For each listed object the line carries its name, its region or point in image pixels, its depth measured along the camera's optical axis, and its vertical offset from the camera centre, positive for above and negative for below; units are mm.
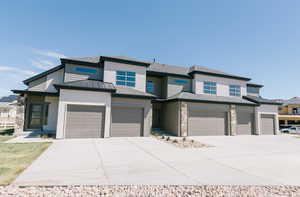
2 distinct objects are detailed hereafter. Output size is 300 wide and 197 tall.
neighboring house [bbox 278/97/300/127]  30734 +1137
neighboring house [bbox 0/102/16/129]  29375 +210
